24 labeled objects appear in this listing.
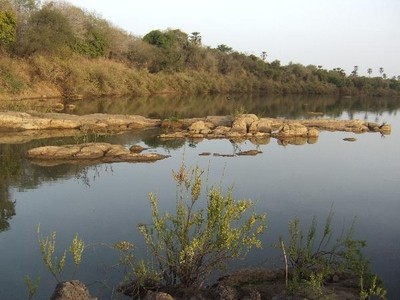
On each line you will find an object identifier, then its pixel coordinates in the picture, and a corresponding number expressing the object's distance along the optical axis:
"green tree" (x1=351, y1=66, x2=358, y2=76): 93.10
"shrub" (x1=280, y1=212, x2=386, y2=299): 6.85
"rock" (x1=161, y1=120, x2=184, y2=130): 25.47
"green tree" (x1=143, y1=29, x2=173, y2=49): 58.43
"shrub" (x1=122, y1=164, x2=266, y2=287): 6.30
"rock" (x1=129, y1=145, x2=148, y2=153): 18.33
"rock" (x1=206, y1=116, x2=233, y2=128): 26.28
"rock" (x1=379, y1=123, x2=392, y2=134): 28.92
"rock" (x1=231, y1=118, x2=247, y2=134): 24.12
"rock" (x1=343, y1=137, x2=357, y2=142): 24.75
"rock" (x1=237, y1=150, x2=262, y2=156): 19.24
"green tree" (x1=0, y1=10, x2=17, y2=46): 32.88
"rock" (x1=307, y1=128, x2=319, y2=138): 25.04
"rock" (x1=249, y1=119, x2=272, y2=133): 24.72
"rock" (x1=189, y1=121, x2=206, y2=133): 23.61
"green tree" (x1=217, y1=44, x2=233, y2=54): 76.45
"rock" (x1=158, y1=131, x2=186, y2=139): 22.17
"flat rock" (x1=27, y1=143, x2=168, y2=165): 16.20
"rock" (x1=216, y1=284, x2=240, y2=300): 6.06
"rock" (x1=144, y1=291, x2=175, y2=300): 5.80
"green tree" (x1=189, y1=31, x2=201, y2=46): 68.34
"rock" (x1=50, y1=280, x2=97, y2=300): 5.53
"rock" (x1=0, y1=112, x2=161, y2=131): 21.64
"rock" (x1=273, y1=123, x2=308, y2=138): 24.47
